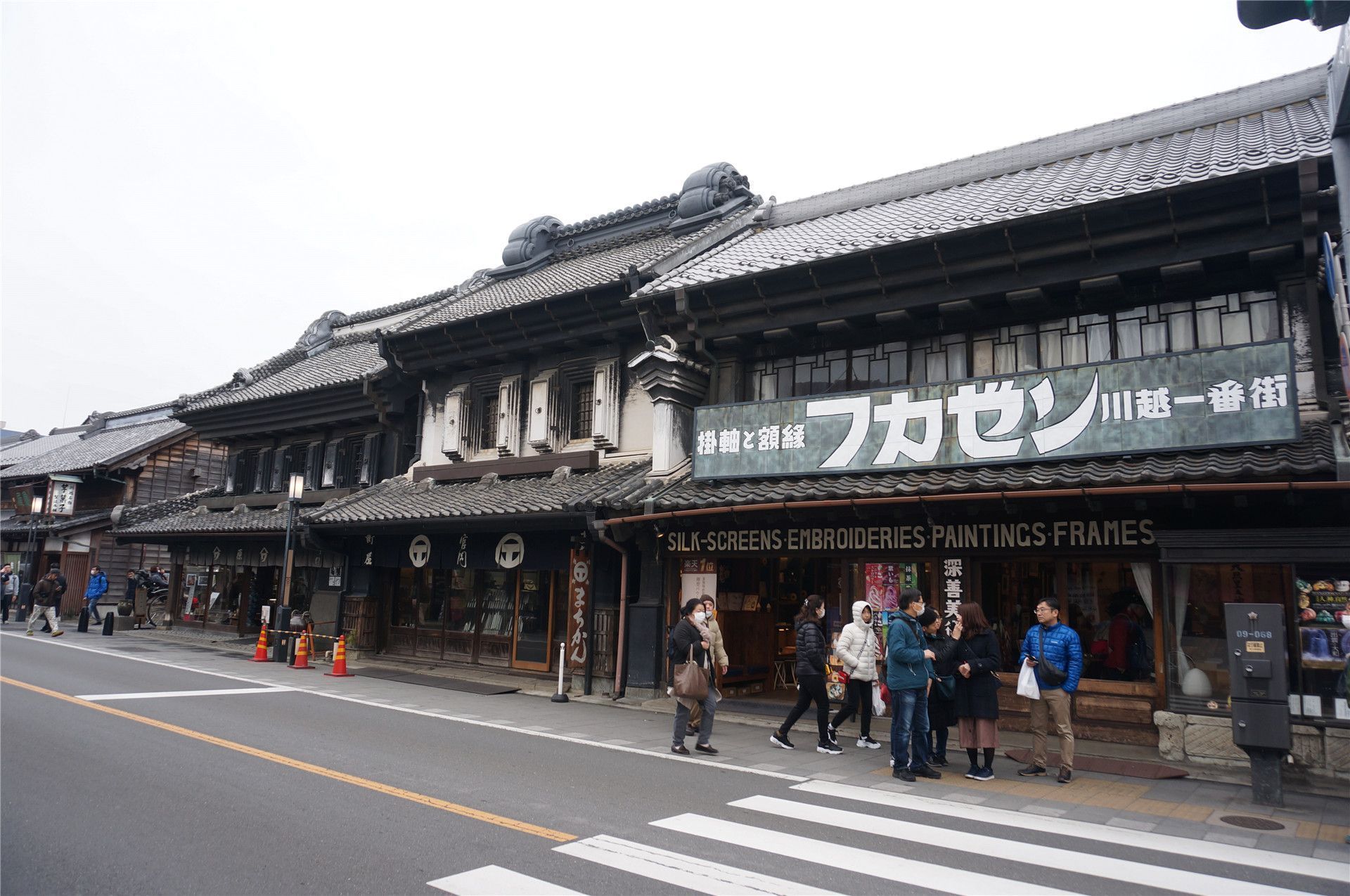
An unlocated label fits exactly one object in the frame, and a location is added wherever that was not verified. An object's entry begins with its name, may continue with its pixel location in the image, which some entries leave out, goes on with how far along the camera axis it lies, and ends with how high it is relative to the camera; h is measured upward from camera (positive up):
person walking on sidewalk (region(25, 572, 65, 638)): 24.92 -0.90
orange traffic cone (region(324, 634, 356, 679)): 18.17 -1.84
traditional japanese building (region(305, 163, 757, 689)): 17.06 +2.67
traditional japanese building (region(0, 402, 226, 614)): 34.28 +3.37
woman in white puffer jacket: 11.00 -0.83
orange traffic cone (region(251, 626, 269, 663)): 20.94 -1.95
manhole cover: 7.48 -2.03
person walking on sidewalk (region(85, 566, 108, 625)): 27.33 -0.59
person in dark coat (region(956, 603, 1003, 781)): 9.62 -1.12
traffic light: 6.09 +4.31
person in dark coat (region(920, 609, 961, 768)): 10.03 -1.10
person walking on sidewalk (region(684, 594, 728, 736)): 11.39 -0.79
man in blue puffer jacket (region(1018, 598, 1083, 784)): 9.34 -0.88
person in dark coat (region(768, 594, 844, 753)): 11.00 -1.08
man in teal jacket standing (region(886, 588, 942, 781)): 9.49 -1.26
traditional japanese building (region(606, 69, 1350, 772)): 10.10 +2.52
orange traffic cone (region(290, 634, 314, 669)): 19.48 -1.84
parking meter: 8.23 -0.94
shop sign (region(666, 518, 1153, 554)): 11.32 +0.81
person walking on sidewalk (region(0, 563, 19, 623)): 31.67 -0.68
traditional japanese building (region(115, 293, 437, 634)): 23.36 +3.43
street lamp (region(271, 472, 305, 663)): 20.86 -0.17
